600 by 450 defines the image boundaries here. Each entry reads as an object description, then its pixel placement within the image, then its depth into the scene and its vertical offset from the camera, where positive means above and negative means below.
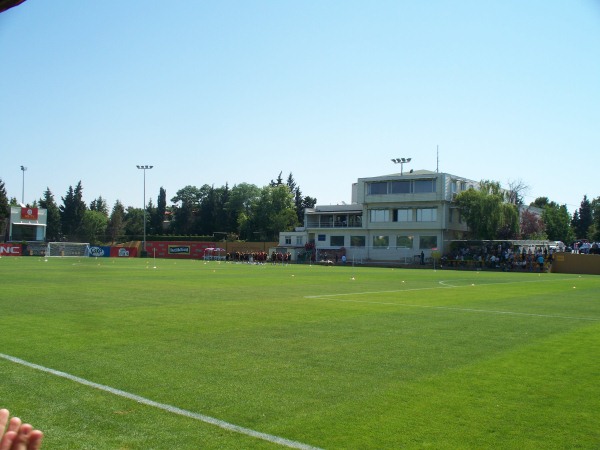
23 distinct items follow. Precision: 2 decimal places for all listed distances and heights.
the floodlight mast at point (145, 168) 88.25 +11.31
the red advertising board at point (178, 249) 83.31 -1.26
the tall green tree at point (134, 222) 121.12 +3.98
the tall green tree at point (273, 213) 103.62 +5.31
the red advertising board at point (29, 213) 80.94 +3.67
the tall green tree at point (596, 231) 90.25 +2.55
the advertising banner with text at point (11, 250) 69.69 -1.43
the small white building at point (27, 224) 80.44 +2.14
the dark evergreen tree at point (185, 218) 118.88 +4.76
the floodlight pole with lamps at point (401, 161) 77.94 +11.47
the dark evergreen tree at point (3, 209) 91.19 +4.82
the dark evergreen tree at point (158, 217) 120.06 +4.93
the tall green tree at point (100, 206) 147.62 +8.95
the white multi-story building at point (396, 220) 69.81 +3.03
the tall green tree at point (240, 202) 117.12 +8.30
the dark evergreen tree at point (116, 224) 115.36 +3.25
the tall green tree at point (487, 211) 65.75 +3.88
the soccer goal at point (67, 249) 70.44 -1.24
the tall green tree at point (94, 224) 107.11 +3.14
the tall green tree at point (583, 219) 126.12 +5.94
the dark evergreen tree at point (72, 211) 110.44 +5.57
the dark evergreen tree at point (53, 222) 106.44 +3.20
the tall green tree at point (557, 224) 100.69 +3.75
